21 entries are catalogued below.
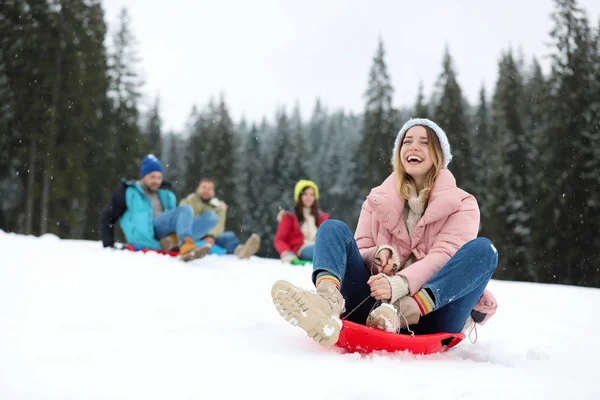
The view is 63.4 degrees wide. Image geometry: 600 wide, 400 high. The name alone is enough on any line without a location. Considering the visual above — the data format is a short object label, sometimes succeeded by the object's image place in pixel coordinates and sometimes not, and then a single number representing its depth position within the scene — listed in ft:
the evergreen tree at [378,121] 94.07
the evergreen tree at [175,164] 142.31
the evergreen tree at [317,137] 156.78
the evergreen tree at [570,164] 54.34
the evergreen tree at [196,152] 119.85
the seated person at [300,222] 27.14
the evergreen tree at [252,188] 117.50
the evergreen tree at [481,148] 89.94
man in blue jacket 20.51
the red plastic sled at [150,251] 20.43
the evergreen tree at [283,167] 120.26
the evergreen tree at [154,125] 123.85
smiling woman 7.02
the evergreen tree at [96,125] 69.92
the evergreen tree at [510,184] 66.90
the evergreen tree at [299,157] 122.01
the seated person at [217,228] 25.53
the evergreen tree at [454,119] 86.62
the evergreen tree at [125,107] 80.68
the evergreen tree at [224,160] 105.19
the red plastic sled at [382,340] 6.90
